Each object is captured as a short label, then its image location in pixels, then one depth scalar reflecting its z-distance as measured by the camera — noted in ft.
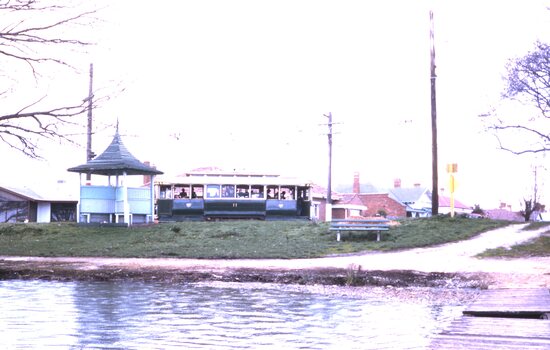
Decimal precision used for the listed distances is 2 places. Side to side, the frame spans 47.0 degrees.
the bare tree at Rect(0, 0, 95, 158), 47.09
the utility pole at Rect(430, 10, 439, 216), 93.23
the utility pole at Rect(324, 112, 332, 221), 138.42
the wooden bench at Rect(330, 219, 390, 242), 73.31
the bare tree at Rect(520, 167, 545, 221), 154.13
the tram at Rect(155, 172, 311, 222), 114.32
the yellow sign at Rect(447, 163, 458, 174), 82.38
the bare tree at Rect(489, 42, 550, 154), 75.00
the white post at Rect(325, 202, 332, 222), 135.08
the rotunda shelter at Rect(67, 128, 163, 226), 91.76
